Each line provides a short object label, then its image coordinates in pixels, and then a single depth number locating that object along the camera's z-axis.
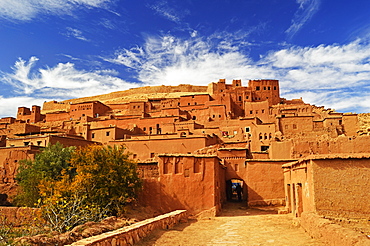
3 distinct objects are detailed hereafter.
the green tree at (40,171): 19.97
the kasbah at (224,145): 12.29
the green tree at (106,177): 16.05
